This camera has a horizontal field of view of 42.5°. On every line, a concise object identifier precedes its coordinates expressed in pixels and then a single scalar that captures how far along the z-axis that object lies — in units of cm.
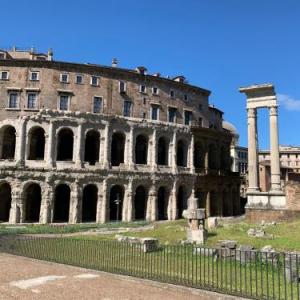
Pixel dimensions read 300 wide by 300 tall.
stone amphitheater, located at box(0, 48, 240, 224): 4056
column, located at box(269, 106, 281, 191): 3362
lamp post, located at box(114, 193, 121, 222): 4161
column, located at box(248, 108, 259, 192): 3453
